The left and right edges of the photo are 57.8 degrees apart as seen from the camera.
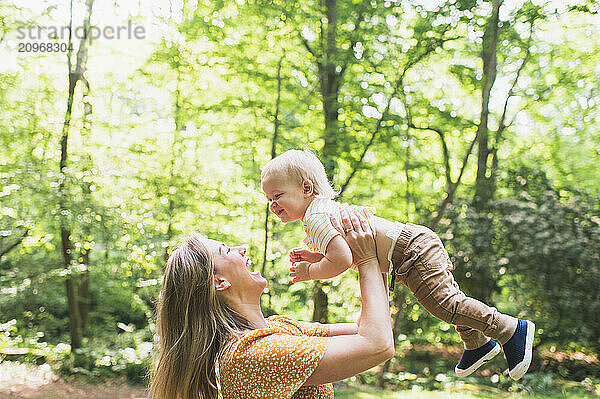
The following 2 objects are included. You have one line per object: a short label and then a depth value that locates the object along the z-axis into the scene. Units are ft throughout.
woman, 4.79
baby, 5.87
